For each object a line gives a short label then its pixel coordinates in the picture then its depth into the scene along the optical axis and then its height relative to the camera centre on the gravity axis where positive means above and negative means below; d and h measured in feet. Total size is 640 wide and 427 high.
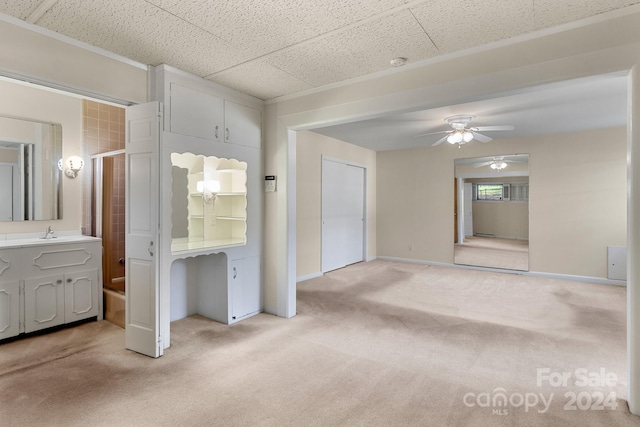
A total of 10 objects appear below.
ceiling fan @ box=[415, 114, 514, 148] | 14.61 +3.77
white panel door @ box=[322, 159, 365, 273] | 19.90 -0.12
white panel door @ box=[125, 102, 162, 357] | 8.98 -0.45
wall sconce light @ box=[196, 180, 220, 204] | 12.29 +0.90
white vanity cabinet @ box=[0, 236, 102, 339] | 9.89 -2.27
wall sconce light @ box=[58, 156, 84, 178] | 12.25 +1.81
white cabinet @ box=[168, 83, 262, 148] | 9.85 +3.17
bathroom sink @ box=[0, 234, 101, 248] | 10.08 -0.91
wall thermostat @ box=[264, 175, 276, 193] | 12.48 +1.13
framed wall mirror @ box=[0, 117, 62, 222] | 10.98 +1.52
